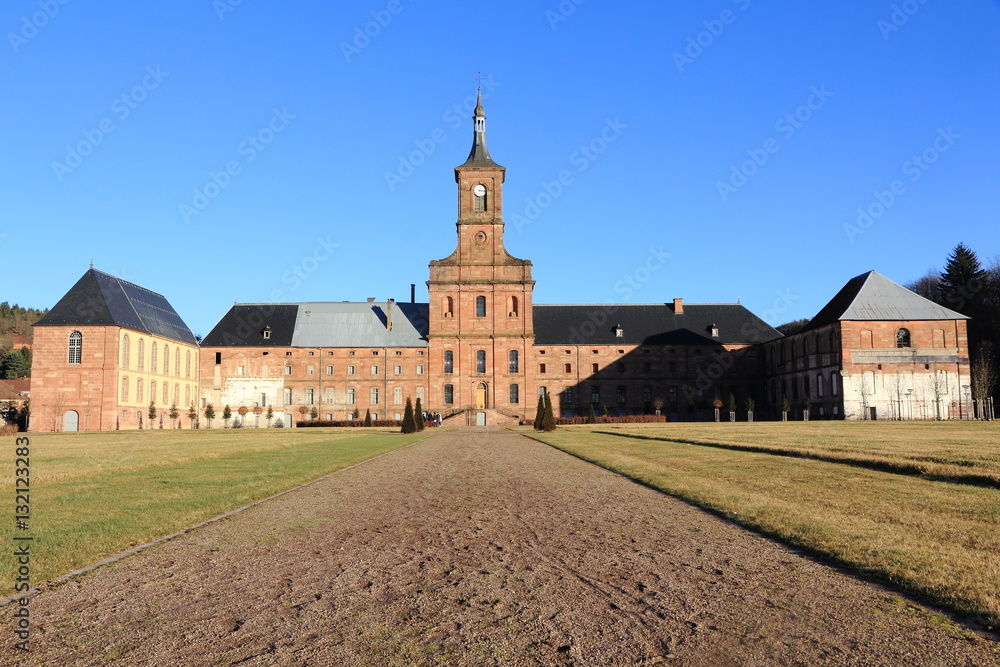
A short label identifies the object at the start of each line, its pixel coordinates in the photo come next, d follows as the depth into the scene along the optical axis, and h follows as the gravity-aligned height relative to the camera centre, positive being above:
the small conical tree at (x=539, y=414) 54.71 -1.51
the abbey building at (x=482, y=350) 66.56 +4.18
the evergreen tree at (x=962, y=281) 77.56 +11.07
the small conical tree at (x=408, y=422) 52.62 -1.88
